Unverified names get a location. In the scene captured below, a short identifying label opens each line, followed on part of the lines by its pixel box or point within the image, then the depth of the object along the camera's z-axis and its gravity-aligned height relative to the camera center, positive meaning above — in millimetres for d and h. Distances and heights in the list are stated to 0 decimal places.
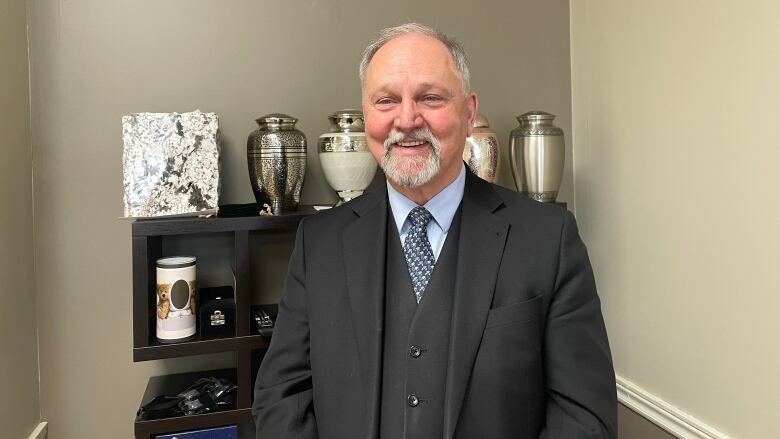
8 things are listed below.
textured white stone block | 1474 +136
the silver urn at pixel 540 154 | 1755 +171
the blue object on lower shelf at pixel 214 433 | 1519 -620
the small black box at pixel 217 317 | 1540 -297
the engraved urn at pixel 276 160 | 1569 +151
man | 1077 -201
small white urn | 1611 +165
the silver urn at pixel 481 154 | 1718 +171
